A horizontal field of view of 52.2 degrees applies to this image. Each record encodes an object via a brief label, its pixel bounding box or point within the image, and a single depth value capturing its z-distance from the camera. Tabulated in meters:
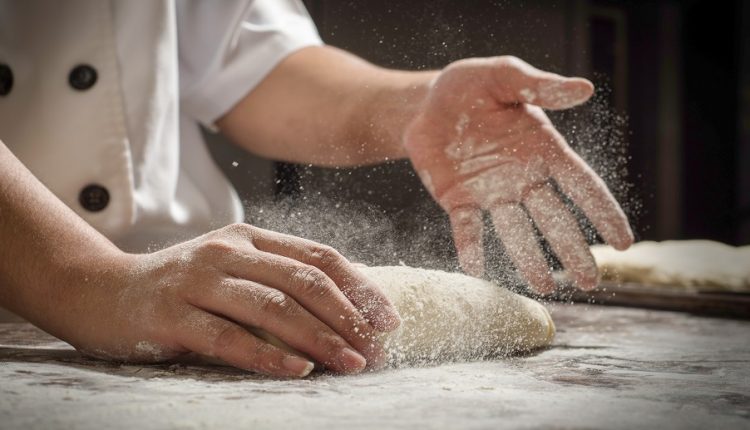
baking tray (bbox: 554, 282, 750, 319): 2.07
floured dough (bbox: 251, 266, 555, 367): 1.31
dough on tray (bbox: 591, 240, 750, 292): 2.48
